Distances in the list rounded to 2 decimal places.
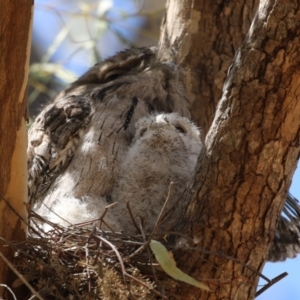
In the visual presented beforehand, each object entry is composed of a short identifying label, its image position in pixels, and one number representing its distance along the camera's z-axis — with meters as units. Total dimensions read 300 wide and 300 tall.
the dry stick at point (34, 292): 3.69
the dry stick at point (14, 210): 4.29
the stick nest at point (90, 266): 4.05
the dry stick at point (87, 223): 4.71
